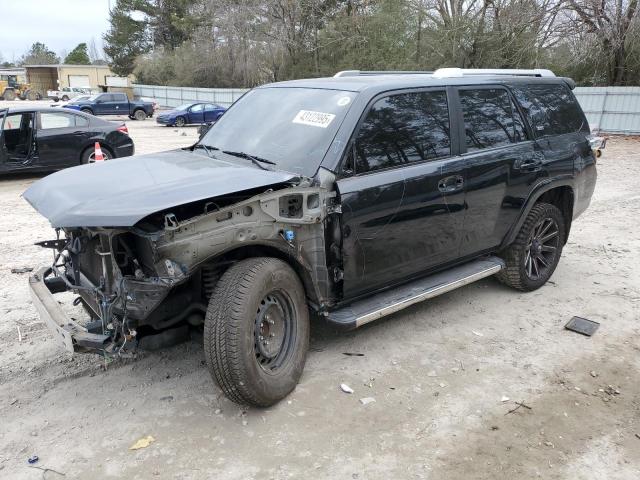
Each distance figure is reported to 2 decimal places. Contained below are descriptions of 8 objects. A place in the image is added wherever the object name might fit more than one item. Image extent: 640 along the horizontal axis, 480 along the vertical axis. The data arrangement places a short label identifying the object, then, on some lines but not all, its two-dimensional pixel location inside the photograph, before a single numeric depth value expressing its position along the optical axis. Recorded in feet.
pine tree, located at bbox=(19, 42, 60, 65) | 319.47
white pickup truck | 139.93
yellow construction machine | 161.27
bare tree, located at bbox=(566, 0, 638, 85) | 67.10
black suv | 10.02
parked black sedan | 34.19
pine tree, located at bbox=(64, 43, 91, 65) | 268.17
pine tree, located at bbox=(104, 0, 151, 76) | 201.57
